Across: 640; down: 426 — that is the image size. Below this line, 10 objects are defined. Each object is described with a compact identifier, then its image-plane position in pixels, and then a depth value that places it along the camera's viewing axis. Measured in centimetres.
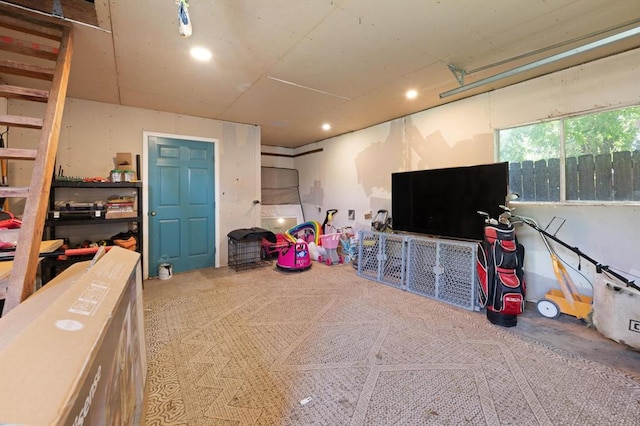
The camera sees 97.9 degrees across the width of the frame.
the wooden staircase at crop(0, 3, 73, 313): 146
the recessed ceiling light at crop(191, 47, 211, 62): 249
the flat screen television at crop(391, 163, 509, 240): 307
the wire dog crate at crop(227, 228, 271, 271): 445
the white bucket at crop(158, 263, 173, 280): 407
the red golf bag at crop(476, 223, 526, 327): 256
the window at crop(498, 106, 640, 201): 255
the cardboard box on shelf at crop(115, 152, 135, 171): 384
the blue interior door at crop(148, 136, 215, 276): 419
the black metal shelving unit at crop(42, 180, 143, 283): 306
